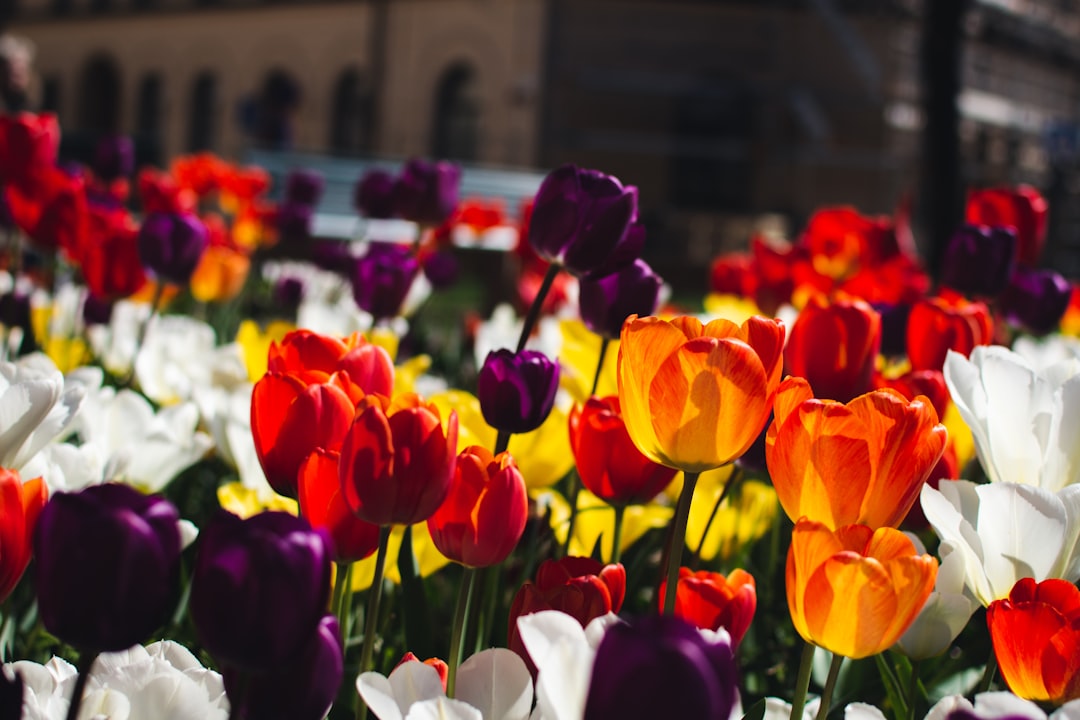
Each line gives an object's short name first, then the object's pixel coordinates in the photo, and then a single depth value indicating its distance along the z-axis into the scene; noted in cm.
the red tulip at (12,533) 117
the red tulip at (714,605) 123
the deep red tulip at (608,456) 138
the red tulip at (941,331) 157
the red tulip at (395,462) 119
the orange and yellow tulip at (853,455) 121
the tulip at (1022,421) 135
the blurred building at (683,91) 2688
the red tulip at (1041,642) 120
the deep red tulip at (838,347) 144
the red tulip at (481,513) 125
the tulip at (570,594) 122
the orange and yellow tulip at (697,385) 121
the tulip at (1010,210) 219
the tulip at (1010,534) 125
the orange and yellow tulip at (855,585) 115
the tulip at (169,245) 211
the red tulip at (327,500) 123
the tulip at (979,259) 187
